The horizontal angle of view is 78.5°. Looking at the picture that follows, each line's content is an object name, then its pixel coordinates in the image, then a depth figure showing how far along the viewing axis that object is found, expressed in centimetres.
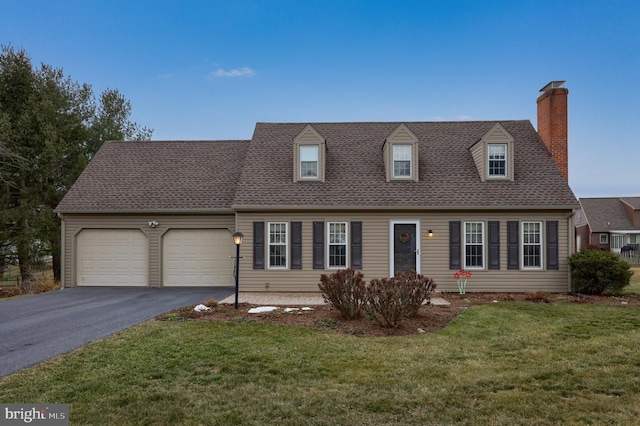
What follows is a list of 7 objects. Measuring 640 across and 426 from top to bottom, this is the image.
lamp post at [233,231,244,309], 1034
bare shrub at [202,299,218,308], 1018
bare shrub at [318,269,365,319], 840
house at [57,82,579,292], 1307
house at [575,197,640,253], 3897
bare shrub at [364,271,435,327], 770
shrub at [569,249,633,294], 1189
